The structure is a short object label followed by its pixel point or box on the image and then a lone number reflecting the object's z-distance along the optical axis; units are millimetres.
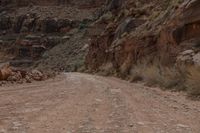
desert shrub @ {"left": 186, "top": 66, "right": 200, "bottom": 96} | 12812
